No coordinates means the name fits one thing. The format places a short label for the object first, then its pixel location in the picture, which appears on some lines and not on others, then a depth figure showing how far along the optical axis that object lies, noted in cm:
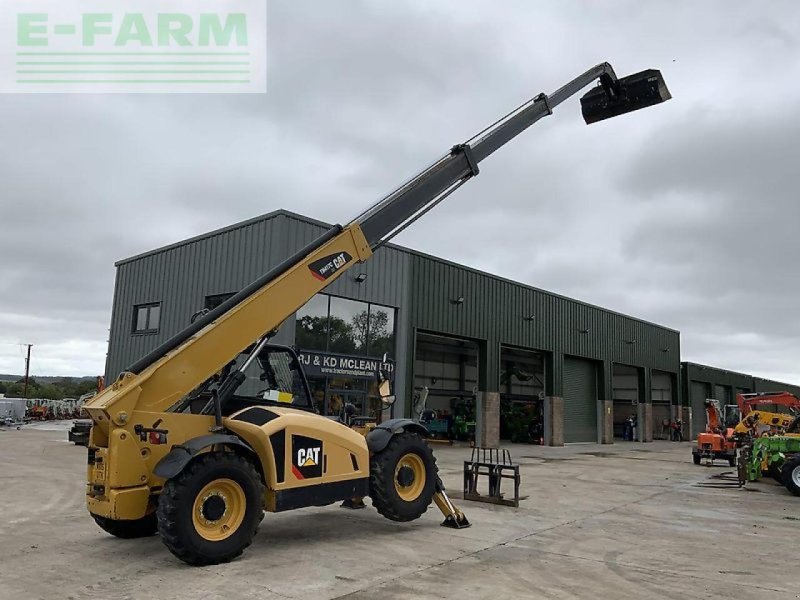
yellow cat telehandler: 680
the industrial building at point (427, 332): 2052
